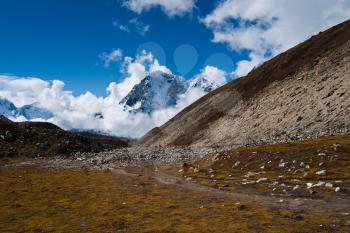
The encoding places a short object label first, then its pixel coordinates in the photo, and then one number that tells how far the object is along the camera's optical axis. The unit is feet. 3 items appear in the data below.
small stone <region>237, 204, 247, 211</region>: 95.04
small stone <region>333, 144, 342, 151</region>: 149.32
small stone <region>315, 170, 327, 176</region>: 126.00
